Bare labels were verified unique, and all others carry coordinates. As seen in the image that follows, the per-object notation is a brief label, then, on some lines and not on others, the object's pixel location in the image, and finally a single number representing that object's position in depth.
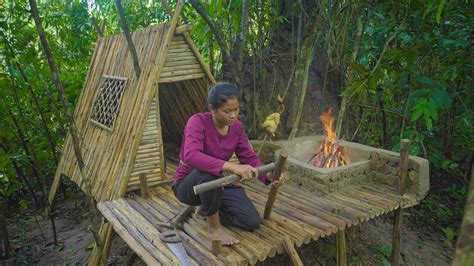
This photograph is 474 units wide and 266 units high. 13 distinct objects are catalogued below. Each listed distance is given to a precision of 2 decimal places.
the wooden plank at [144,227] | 3.11
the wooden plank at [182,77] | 4.53
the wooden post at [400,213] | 4.39
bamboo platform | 3.12
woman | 3.07
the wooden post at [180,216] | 3.57
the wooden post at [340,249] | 4.20
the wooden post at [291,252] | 3.15
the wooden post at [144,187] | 4.39
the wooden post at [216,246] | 3.03
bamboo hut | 4.44
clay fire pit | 4.48
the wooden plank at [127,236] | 3.04
